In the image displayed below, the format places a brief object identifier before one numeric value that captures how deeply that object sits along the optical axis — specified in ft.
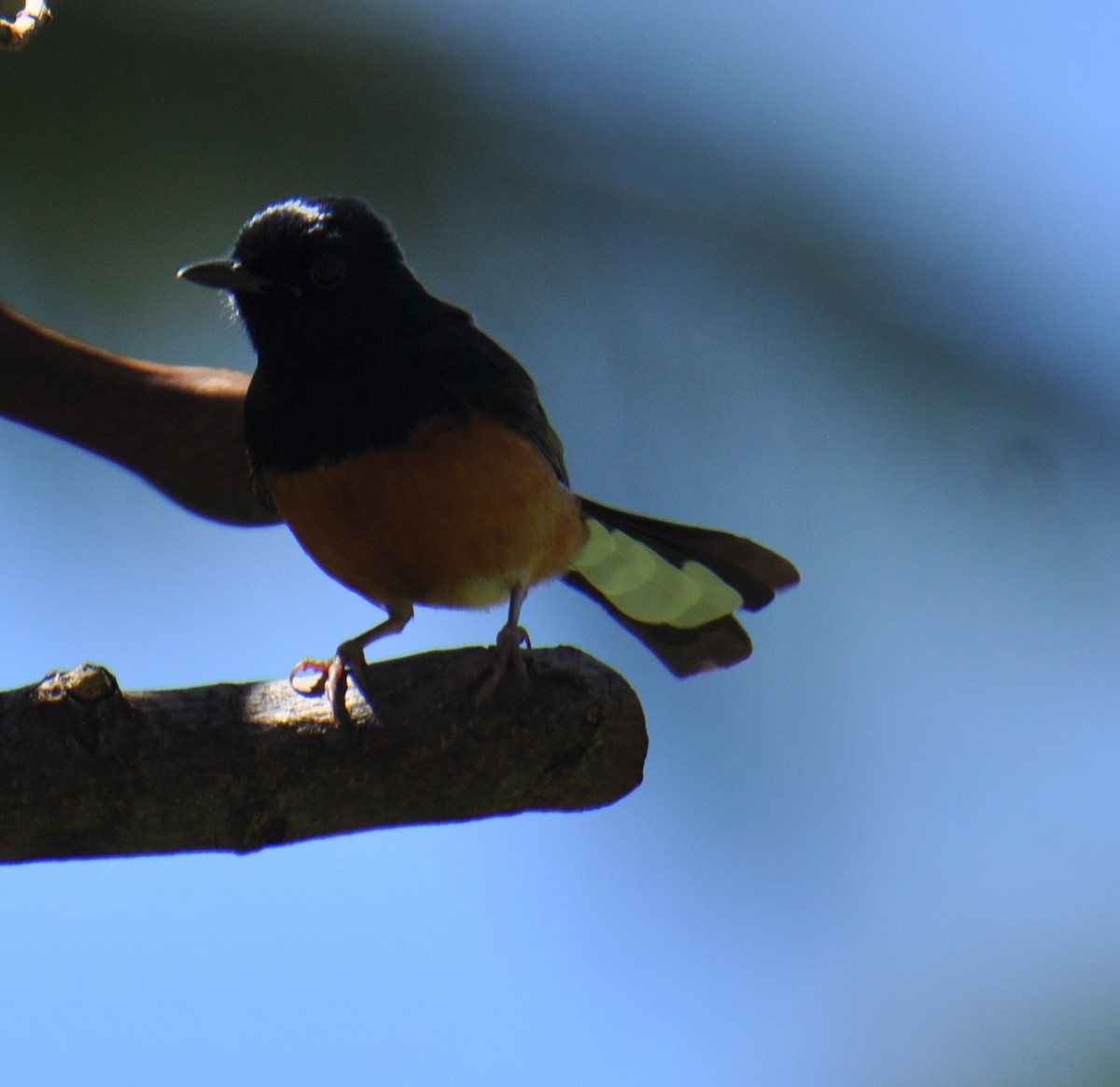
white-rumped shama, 15.17
